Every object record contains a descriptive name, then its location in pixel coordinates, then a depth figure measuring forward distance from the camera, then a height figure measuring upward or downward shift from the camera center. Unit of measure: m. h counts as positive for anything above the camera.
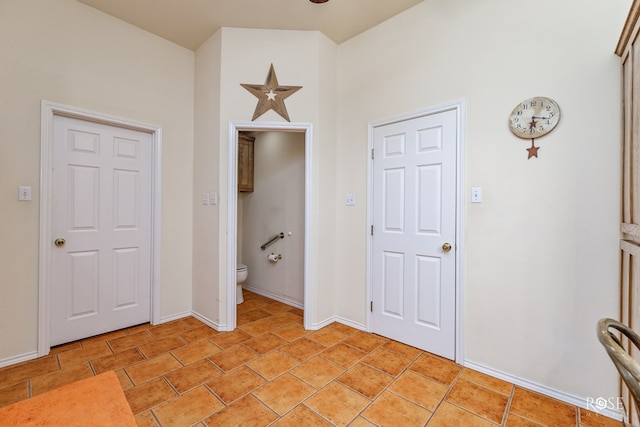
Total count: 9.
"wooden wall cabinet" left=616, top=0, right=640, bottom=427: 1.33 +0.16
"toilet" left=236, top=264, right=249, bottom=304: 3.34 -0.79
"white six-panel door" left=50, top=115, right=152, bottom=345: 2.36 -0.17
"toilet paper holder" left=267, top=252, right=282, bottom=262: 3.61 -0.59
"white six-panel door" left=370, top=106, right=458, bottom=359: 2.21 -0.16
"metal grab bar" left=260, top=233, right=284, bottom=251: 3.61 -0.38
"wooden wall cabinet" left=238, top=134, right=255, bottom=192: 3.79 +0.65
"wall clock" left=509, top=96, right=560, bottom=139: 1.77 +0.62
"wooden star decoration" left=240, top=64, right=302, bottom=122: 2.72 +1.13
